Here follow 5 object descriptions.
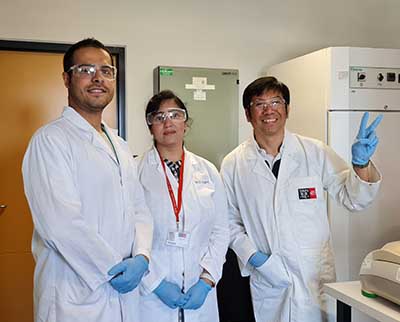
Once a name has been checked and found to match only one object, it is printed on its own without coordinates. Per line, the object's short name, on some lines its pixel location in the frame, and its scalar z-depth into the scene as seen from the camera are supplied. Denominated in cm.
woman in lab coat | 177
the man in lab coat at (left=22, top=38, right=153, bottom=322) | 142
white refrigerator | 255
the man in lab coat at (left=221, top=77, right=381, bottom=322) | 192
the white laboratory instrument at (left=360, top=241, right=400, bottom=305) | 138
